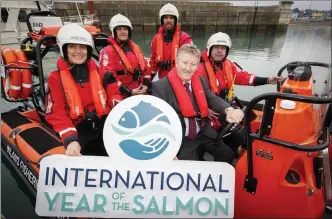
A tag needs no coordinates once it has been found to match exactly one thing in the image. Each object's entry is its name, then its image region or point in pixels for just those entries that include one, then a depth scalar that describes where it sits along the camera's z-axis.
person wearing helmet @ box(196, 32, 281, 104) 2.44
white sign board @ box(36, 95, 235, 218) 1.36
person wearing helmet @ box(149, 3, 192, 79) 3.53
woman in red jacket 1.85
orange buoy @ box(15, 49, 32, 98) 2.86
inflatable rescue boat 1.51
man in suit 1.76
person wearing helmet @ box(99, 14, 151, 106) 3.08
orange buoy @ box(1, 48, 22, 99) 2.83
